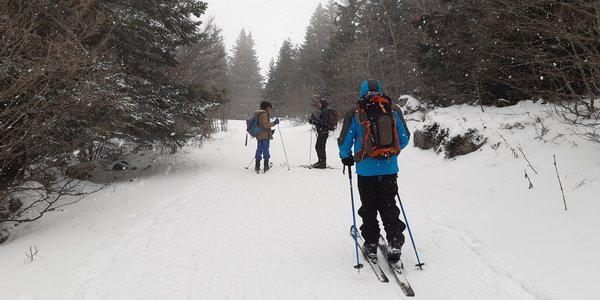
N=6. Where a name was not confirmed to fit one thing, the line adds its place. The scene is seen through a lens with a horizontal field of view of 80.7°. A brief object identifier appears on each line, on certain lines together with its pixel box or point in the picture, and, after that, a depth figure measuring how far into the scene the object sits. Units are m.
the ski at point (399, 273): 3.57
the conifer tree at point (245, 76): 57.66
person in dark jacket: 11.49
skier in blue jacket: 4.06
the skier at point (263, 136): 10.91
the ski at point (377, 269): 3.87
